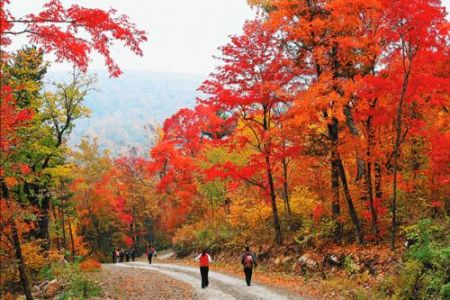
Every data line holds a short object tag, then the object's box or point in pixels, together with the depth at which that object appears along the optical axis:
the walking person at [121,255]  48.69
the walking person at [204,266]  17.56
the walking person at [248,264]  17.38
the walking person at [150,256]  38.12
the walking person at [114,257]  47.35
